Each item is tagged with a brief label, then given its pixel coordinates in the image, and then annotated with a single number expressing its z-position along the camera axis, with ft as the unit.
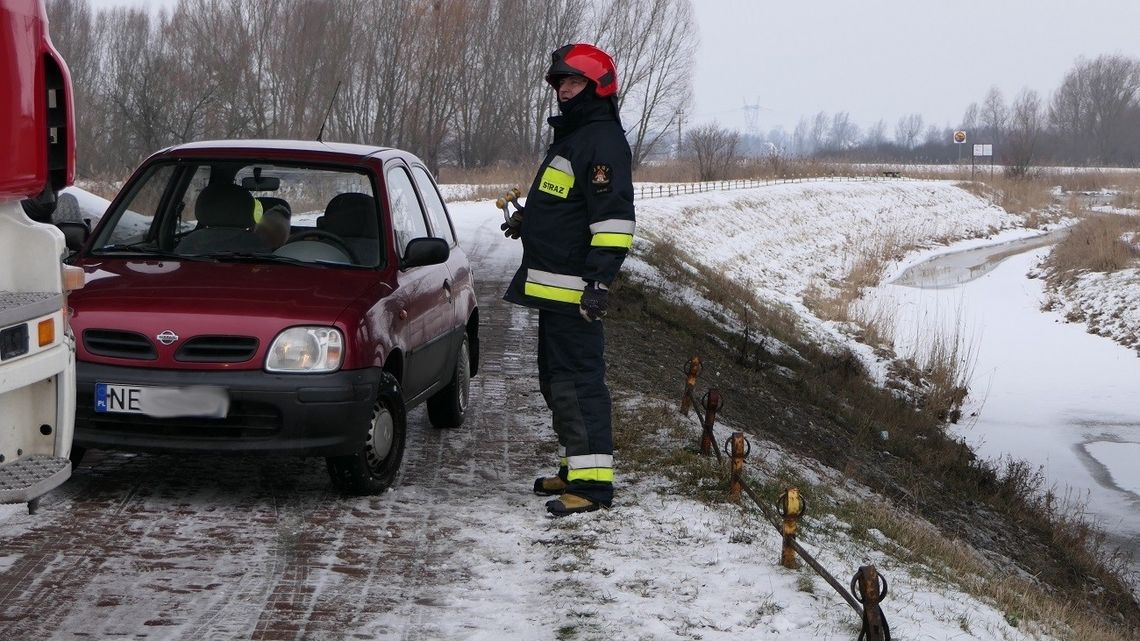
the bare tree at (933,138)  540.93
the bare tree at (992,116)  579.07
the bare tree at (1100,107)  426.51
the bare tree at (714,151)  211.00
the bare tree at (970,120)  615.44
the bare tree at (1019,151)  254.88
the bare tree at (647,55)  225.15
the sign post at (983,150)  346.33
